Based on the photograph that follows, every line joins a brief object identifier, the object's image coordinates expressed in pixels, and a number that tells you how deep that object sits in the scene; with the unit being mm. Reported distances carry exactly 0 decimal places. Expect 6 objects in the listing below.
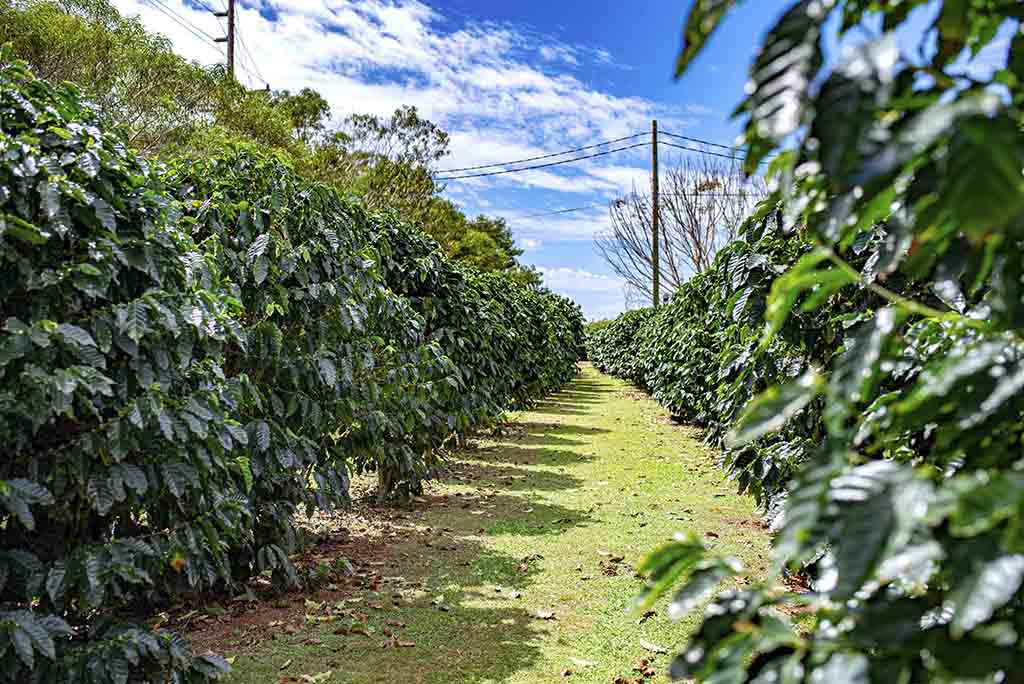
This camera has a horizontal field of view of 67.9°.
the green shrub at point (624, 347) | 18347
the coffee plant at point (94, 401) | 2250
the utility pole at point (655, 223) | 24547
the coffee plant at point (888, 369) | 524
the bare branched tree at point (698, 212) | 25484
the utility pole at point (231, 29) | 23172
